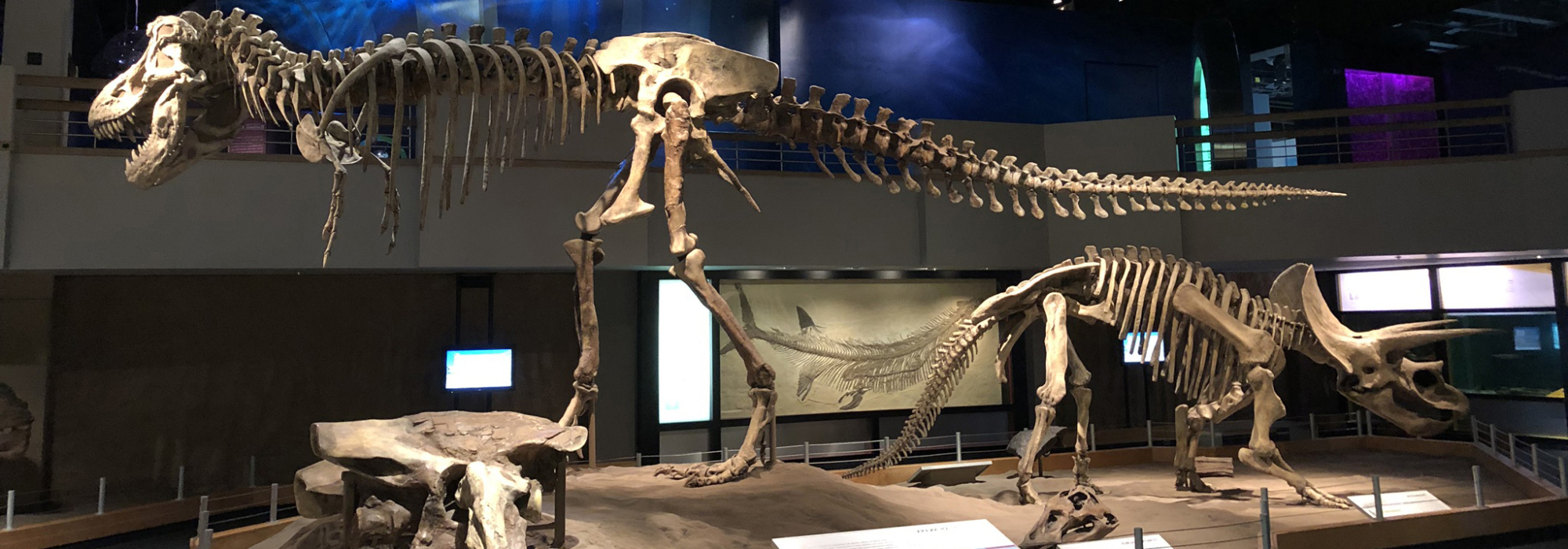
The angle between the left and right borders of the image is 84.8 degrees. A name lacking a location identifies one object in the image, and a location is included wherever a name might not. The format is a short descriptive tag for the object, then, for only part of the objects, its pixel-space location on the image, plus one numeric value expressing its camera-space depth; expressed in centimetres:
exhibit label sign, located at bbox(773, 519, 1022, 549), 354
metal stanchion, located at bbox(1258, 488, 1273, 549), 381
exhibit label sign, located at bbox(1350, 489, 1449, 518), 483
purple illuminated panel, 995
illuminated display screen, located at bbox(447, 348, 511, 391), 722
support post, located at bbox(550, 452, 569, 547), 314
